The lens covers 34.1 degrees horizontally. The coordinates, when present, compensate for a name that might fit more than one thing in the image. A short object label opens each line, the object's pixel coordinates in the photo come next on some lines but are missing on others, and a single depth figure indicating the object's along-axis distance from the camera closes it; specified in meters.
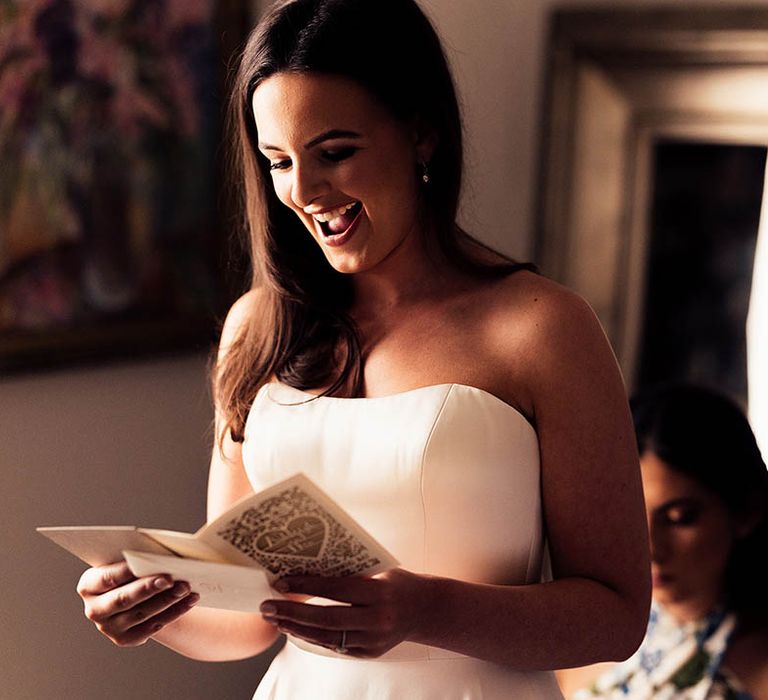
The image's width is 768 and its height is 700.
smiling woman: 1.45
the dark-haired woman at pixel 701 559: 2.28
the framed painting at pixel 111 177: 2.24
